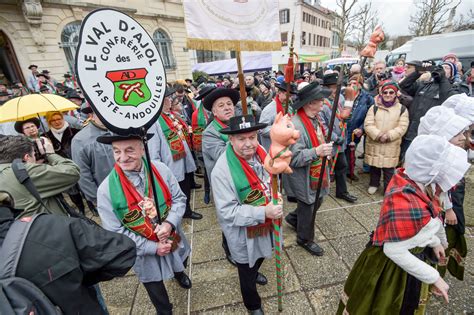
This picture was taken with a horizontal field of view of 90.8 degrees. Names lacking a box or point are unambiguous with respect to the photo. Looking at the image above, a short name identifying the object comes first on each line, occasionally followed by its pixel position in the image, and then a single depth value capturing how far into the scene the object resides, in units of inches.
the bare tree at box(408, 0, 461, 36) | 638.5
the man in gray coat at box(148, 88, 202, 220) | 131.0
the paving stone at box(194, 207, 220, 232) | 154.3
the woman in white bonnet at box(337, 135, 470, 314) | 57.9
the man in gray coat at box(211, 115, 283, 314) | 78.0
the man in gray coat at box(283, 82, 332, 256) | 108.0
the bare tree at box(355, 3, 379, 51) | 826.1
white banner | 74.7
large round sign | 54.9
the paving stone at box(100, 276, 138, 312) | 105.9
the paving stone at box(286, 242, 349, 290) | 108.1
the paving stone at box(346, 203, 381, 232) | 143.3
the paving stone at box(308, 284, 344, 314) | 95.6
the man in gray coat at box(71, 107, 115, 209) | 115.5
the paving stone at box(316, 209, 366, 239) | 138.4
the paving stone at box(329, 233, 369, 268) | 119.6
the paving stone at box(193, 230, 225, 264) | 128.5
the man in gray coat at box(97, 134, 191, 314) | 74.8
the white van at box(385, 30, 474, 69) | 437.4
